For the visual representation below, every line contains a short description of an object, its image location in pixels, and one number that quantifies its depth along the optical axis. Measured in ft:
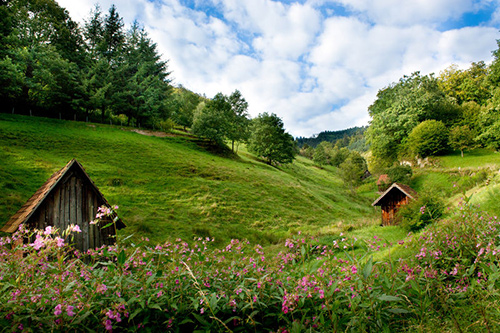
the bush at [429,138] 121.60
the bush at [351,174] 164.25
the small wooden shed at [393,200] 63.72
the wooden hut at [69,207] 21.62
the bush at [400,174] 122.29
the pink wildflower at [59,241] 5.76
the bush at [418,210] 39.86
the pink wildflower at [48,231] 6.84
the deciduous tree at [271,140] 170.60
